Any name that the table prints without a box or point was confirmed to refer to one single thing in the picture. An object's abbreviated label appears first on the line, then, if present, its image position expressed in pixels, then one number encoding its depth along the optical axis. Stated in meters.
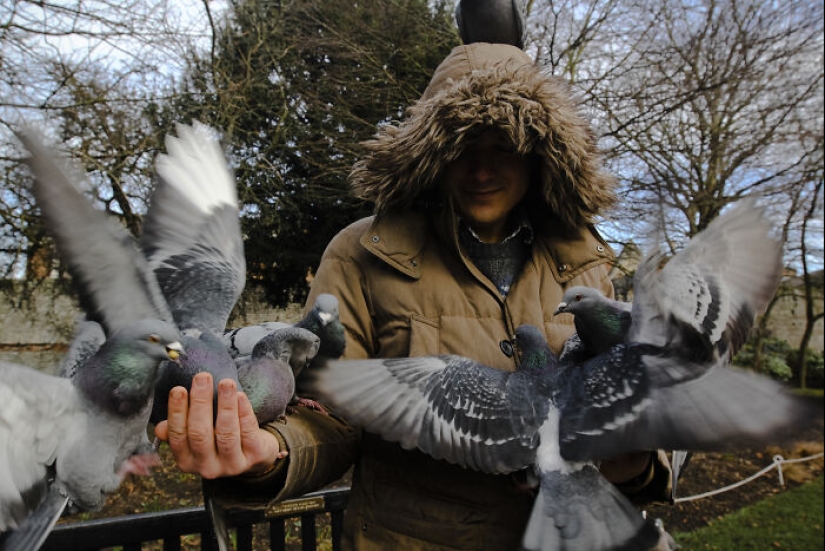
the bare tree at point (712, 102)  5.66
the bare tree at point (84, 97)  4.12
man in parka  1.45
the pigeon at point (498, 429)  1.19
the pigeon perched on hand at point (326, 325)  1.43
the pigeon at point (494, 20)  1.96
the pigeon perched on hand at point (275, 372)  1.34
